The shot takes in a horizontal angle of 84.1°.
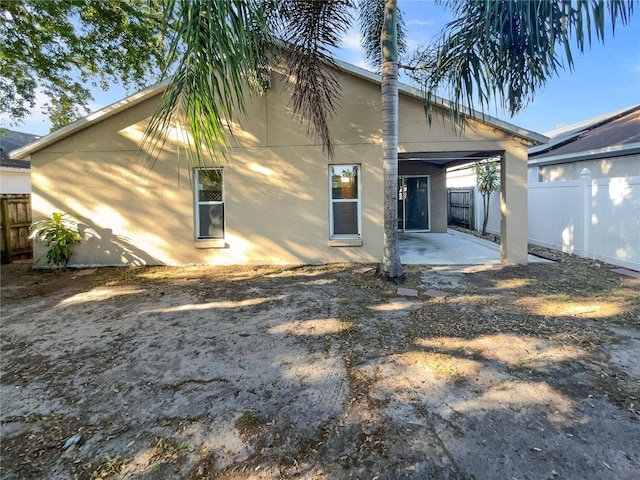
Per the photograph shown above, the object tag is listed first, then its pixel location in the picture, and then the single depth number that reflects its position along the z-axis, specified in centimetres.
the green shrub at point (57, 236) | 831
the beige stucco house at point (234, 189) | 840
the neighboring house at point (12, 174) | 1467
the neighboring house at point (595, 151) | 1034
